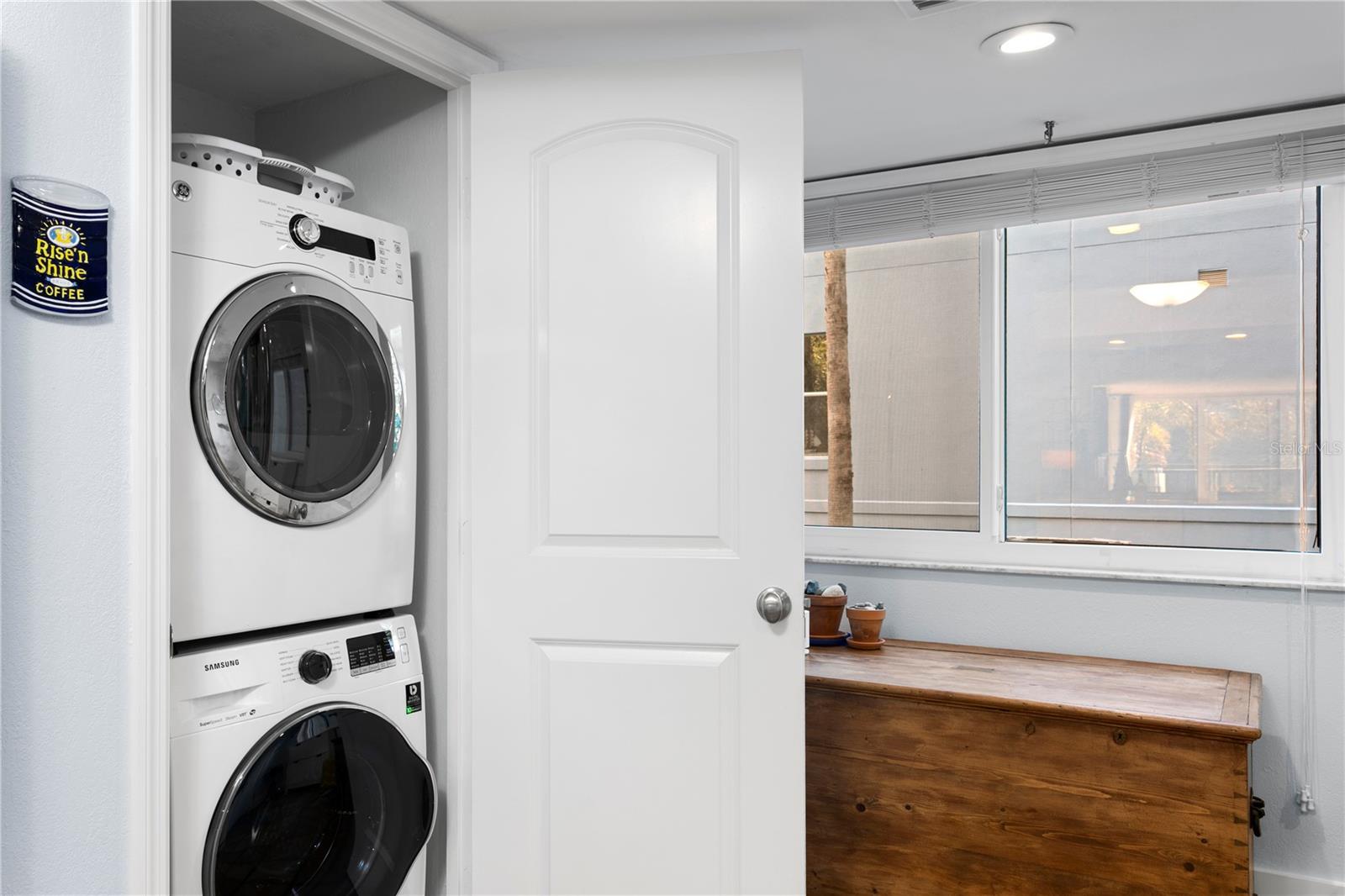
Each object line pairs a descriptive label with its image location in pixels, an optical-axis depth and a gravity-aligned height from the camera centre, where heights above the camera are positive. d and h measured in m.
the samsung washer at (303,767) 1.58 -0.63
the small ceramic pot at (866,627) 2.64 -0.55
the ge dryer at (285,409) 1.62 +0.07
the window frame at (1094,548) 2.36 -0.31
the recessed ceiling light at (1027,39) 1.91 +0.89
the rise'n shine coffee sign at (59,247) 1.31 +0.30
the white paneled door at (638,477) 1.87 -0.07
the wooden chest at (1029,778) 1.93 -0.78
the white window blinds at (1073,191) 2.33 +0.73
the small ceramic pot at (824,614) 2.71 -0.52
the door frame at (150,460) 1.44 -0.02
